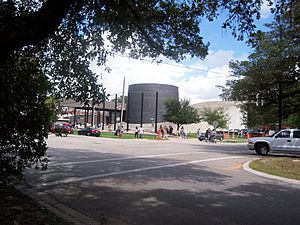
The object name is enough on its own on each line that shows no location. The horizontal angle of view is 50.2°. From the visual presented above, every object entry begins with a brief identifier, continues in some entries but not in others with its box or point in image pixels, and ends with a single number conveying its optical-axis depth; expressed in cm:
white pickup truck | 1859
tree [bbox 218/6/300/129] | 1764
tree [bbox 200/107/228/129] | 6519
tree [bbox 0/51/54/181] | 614
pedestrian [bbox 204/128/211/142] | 3776
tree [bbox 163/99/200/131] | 5544
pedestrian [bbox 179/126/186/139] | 4565
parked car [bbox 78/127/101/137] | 4169
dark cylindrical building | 8006
